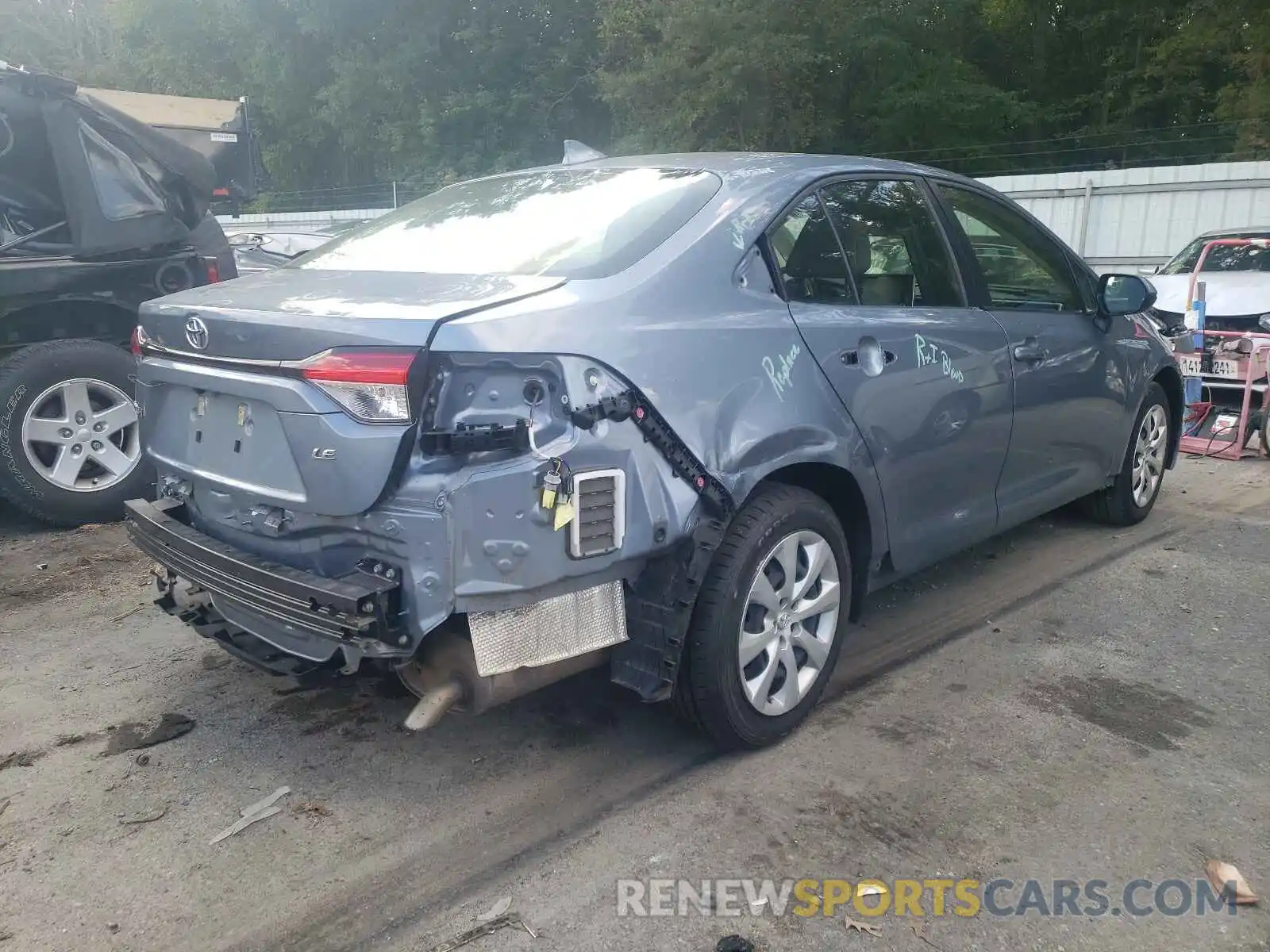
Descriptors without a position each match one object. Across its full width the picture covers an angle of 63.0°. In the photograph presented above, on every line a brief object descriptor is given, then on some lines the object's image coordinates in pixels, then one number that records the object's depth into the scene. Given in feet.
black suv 17.78
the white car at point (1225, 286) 27.86
